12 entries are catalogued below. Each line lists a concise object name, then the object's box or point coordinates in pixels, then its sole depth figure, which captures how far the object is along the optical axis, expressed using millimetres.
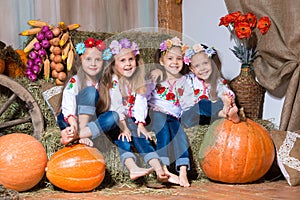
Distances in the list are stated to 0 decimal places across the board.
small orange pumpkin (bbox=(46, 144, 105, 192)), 2453
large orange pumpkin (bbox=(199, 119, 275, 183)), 2645
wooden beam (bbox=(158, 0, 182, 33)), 4113
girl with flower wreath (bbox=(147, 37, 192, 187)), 2715
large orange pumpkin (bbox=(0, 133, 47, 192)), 2449
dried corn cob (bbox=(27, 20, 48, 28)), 3414
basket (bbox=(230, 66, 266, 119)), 3303
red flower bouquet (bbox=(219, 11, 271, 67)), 3219
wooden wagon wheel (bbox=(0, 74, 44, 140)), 2934
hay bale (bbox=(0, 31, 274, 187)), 2660
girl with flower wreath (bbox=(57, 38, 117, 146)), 2619
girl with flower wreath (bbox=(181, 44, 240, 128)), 3057
